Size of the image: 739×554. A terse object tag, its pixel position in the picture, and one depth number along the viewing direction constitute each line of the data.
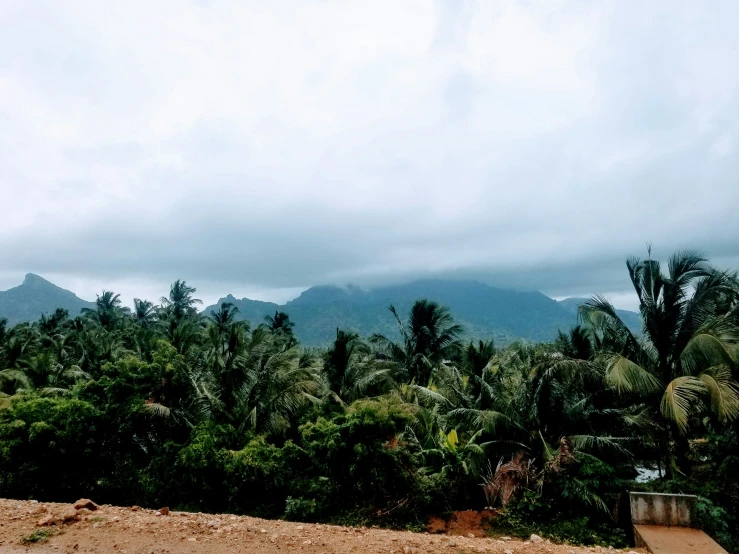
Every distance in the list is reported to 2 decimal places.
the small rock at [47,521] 6.54
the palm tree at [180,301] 48.72
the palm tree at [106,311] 42.58
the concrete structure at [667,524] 7.53
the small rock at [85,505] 7.36
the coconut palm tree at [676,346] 9.52
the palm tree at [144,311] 49.22
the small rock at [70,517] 6.70
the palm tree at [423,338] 22.55
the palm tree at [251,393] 12.22
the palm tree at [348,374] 15.62
